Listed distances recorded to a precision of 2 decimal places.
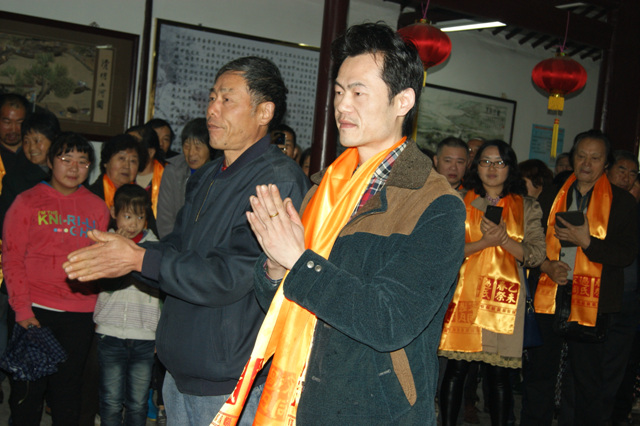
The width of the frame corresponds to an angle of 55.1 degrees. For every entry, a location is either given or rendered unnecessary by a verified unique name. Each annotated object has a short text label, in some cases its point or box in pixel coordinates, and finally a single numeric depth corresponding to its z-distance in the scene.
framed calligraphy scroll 5.14
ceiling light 6.24
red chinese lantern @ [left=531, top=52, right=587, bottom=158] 5.11
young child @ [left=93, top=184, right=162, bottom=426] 2.74
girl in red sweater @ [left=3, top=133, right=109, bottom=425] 2.65
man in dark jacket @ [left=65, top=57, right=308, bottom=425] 1.58
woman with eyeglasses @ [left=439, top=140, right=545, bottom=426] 3.13
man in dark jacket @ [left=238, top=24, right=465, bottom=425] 1.14
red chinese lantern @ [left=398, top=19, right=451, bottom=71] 4.57
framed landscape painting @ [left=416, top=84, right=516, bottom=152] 6.84
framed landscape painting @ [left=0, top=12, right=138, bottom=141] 4.50
